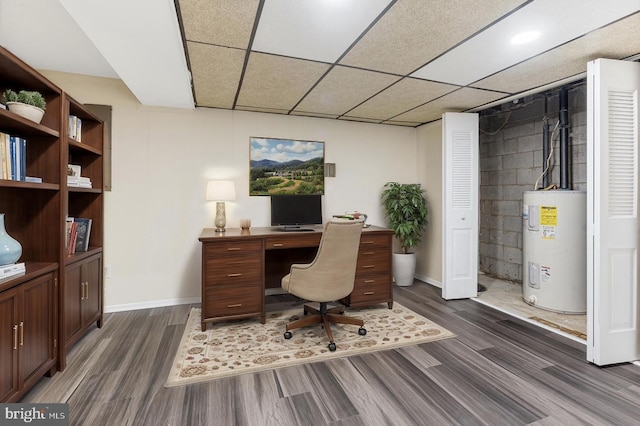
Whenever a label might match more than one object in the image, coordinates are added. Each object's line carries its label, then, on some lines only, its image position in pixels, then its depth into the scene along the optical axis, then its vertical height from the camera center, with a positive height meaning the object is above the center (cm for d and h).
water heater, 311 -43
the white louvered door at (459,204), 365 +8
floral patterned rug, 221 -113
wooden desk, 282 -58
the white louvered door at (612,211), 219 +0
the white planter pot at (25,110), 179 +61
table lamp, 332 +17
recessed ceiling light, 201 +118
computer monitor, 353 +0
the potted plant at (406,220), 411 -13
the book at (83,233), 265 -20
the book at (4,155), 175 +32
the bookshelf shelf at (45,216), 181 -4
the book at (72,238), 251 -23
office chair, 244 -50
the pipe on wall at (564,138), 331 +80
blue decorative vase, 173 -23
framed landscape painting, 381 +57
